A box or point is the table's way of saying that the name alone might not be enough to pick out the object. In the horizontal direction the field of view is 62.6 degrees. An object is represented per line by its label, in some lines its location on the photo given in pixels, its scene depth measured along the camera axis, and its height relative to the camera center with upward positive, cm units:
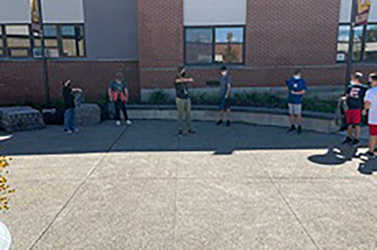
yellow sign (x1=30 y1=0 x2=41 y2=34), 1012 +144
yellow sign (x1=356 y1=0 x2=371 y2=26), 774 +126
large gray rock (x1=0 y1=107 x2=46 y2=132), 962 -176
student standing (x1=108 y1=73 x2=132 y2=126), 1023 -106
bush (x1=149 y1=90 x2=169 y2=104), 1249 -140
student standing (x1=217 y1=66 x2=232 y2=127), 950 -91
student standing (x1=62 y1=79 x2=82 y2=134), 912 -131
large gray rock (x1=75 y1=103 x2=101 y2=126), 1048 -175
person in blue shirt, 839 -86
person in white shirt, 641 -96
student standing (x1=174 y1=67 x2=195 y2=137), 831 -91
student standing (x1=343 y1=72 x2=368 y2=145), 722 -91
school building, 1250 +80
